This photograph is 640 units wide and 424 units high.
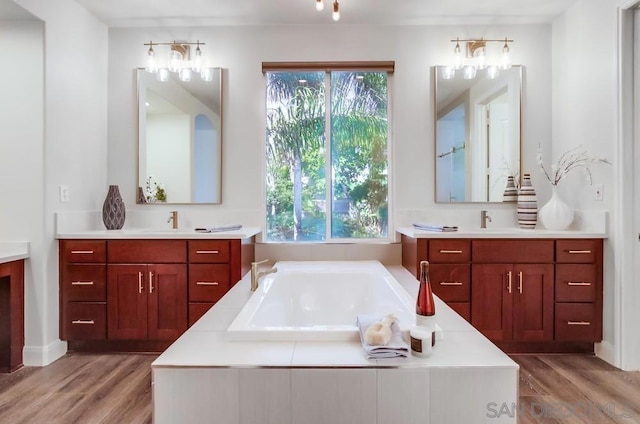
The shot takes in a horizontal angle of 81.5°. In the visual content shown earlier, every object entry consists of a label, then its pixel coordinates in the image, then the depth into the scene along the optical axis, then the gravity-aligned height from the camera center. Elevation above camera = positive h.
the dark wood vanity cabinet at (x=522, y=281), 2.51 -0.48
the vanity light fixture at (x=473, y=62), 3.04 +1.23
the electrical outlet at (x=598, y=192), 2.53 +0.13
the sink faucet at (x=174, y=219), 3.03 -0.07
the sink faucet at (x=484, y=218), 3.00 -0.06
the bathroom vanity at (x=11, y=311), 2.30 -0.64
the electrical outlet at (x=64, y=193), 2.60 +0.12
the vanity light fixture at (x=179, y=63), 3.06 +1.23
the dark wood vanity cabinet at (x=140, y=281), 2.55 -0.48
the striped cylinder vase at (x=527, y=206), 2.85 +0.04
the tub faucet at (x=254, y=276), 2.12 -0.38
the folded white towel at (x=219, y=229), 2.63 -0.14
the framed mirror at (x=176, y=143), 3.10 +0.57
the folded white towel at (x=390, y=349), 1.20 -0.45
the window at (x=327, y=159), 3.16 +0.44
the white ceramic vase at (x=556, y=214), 2.70 -0.02
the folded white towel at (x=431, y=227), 2.63 -0.12
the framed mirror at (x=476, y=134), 3.06 +0.63
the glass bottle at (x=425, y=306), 1.34 -0.35
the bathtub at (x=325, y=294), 2.00 -0.51
